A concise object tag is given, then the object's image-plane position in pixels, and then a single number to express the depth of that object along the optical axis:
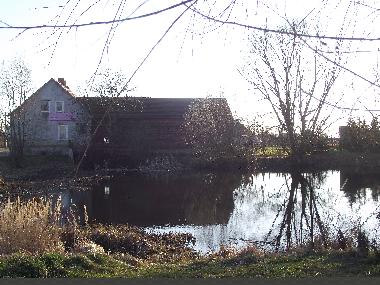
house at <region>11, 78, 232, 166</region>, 35.66
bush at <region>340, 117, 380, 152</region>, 28.27
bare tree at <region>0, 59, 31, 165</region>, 31.84
